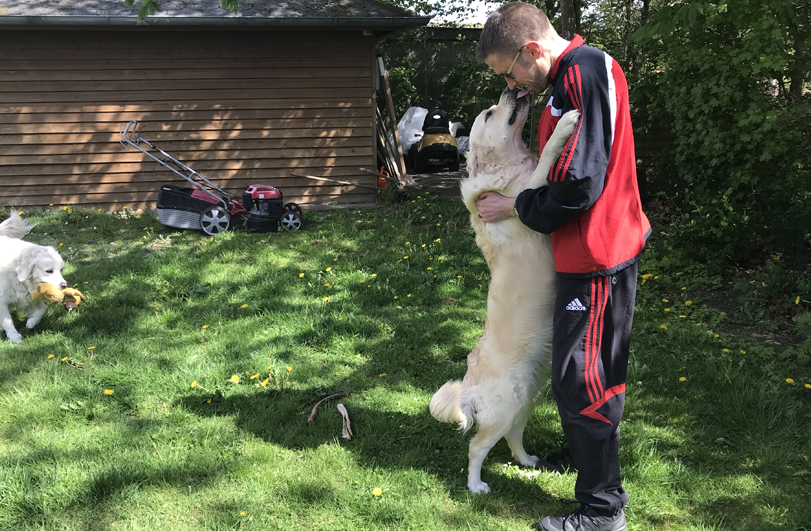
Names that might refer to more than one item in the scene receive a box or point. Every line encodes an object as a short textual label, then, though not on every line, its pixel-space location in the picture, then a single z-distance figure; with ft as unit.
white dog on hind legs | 7.89
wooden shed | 29.89
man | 6.60
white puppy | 15.06
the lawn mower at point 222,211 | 25.57
